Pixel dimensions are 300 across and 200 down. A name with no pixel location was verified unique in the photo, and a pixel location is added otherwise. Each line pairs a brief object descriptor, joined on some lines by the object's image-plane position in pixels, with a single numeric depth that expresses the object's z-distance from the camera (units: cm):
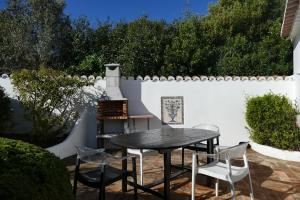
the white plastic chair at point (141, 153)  417
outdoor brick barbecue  635
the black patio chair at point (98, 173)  302
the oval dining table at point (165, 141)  332
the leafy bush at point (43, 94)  571
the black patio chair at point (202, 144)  458
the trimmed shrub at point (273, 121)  577
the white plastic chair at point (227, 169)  315
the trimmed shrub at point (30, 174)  148
